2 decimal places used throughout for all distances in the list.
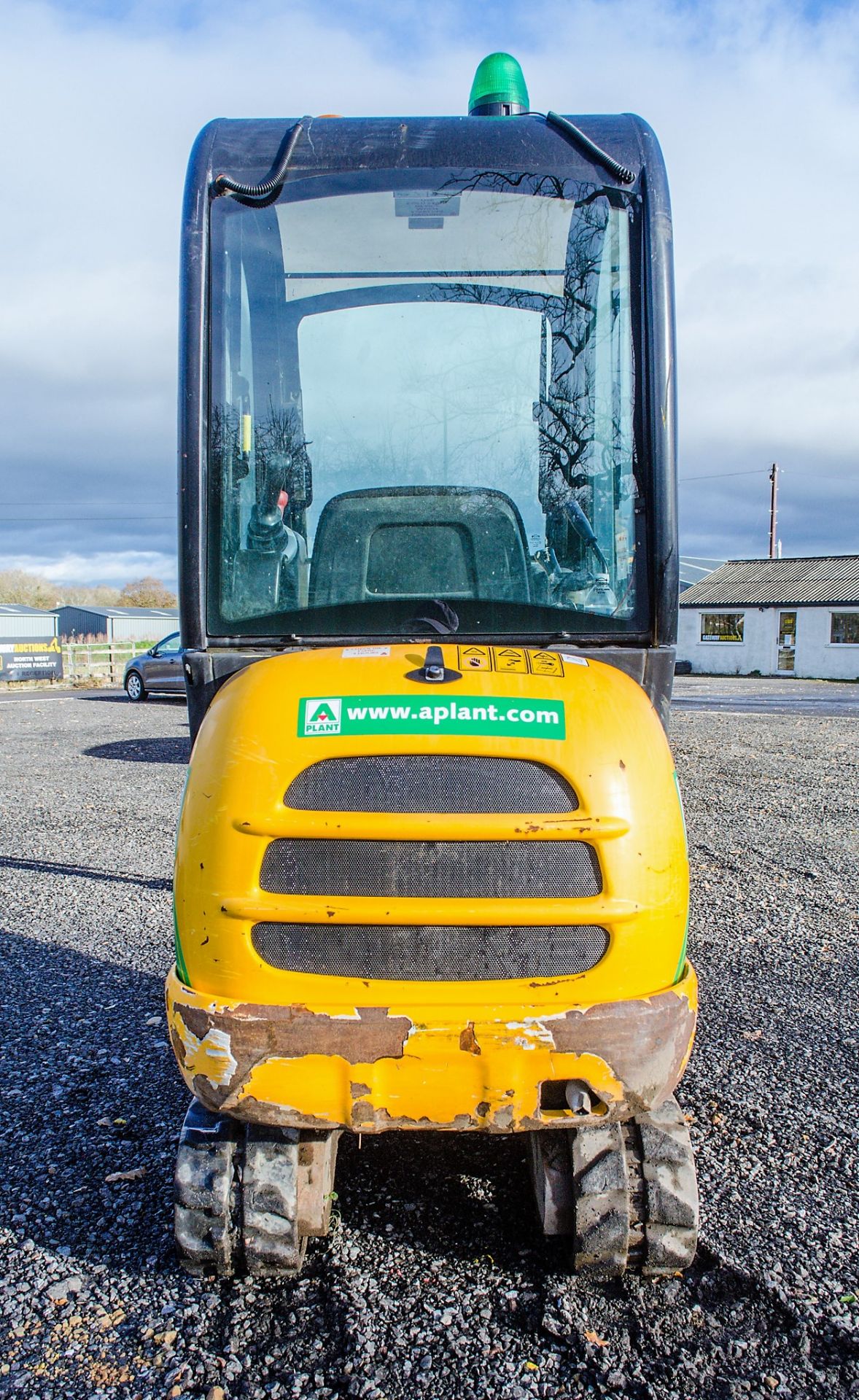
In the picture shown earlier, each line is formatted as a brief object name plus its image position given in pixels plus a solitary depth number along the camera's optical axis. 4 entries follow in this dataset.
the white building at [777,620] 40.94
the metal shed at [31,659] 32.94
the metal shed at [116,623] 62.53
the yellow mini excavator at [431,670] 2.14
